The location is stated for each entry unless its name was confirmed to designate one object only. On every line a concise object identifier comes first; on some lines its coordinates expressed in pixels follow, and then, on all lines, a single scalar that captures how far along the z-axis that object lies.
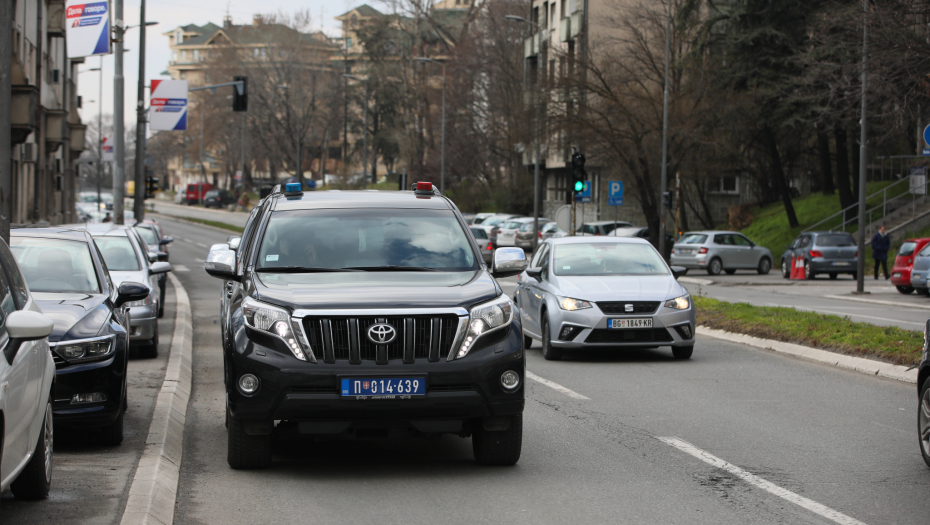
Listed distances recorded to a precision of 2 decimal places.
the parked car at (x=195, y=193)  115.81
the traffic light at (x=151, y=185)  41.27
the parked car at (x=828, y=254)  37.75
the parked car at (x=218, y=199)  110.19
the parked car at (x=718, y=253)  40.78
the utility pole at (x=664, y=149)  41.59
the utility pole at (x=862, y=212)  29.05
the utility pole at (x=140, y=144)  35.46
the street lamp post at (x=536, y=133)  45.97
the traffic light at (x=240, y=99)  37.72
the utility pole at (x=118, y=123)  30.25
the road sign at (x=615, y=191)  41.94
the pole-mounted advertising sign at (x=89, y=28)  25.02
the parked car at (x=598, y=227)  48.06
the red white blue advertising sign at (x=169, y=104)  36.84
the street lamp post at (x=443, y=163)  62.55
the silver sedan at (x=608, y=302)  13.72
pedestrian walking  35.78
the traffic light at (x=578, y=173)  28.47
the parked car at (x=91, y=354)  7.71
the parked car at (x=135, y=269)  13.78
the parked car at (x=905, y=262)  29.69
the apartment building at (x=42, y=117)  27.72
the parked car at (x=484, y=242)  46.70
